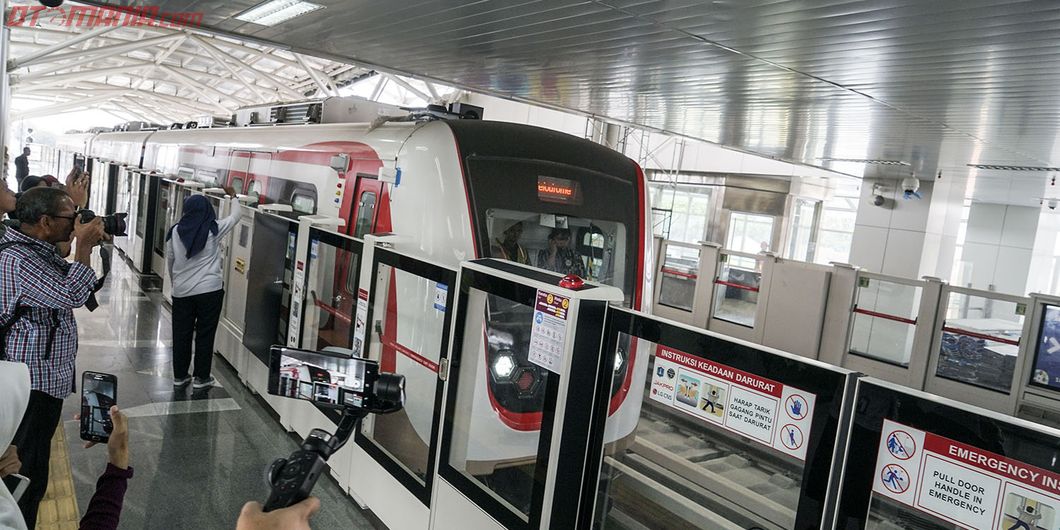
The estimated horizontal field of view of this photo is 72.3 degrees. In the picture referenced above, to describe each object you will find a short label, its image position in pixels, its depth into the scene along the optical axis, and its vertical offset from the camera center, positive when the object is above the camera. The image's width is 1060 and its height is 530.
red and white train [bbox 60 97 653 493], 4.35 -0.07
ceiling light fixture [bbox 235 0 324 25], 6.77 +1.58
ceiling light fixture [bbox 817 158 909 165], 13.41 +1.66
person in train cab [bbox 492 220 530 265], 5.12 -0.29
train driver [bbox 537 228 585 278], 5.46 -0.34
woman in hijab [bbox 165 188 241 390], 6.78 -1.11
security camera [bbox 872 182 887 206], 15.75 +1.19
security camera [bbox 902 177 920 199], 14.78 +1.41
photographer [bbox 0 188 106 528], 3.48 -0.75
